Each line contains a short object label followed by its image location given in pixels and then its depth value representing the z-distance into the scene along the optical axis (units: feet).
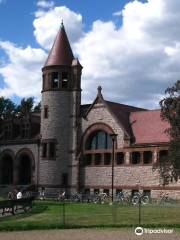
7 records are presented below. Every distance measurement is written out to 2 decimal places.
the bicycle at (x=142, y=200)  144.64
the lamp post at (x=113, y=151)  161.56
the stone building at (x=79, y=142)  170.09
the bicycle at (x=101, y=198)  156.56
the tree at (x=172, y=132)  108.37
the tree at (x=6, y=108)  274.98
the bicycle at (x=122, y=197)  155.60
